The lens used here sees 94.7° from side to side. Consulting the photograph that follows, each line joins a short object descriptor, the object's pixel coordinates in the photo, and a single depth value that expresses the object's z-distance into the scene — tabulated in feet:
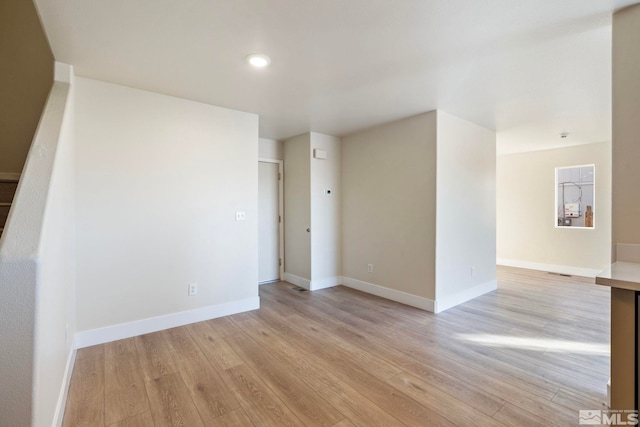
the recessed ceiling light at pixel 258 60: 7.42
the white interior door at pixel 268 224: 15.98
